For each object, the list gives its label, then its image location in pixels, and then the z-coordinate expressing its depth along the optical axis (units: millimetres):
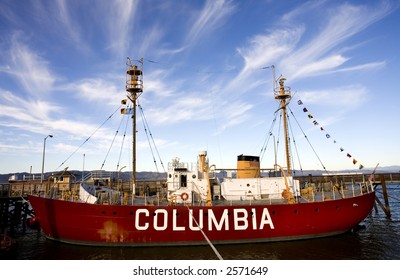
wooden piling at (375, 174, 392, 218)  26995
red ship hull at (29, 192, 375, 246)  16641
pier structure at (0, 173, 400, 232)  24747
